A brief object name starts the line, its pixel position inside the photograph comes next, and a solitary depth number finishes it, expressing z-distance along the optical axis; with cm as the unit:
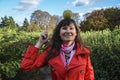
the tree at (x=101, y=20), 1177
